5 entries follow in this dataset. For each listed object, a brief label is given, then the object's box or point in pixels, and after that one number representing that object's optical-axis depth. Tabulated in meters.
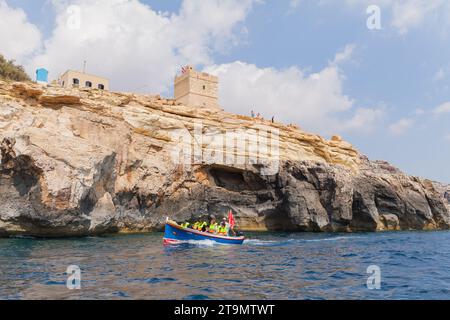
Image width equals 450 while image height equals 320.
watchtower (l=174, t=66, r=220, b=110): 53.88
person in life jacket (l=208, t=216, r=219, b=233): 25.45
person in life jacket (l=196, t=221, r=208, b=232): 24.52
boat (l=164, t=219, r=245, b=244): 22.72
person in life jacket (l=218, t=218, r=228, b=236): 25.12
